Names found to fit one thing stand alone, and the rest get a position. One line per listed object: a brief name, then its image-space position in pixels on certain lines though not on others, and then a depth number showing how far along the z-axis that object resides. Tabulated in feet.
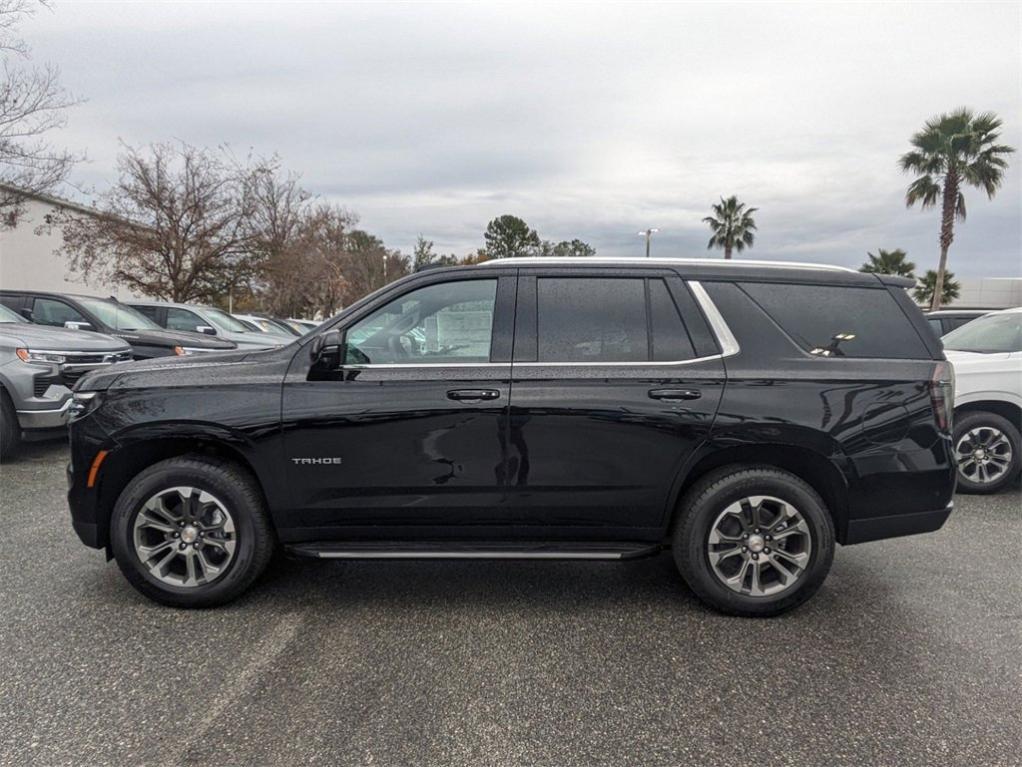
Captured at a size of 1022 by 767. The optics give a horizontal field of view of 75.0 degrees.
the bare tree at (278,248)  78.12
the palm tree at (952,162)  81.56
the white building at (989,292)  137.39
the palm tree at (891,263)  124.98
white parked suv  19.61
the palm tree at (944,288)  129.08
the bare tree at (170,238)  69.36
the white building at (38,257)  82.28
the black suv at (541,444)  11.09
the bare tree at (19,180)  44.55
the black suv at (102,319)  32.07
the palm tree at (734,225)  148.87
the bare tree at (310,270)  83.10
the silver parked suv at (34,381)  21.45
